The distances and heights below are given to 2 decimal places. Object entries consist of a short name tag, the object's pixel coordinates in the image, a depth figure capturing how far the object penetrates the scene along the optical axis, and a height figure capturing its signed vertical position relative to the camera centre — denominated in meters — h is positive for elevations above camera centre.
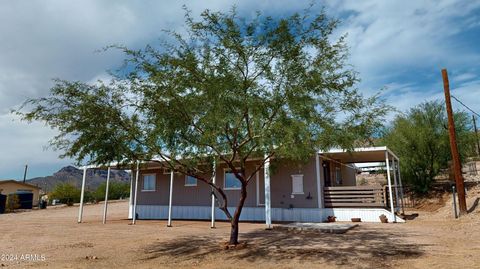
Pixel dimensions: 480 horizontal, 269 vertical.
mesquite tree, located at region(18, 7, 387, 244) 8.48 +2.36
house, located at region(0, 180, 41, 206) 36.17 +0.98
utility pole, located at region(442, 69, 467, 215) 15.52 +2.01
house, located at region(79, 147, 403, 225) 16.30 +0.04
